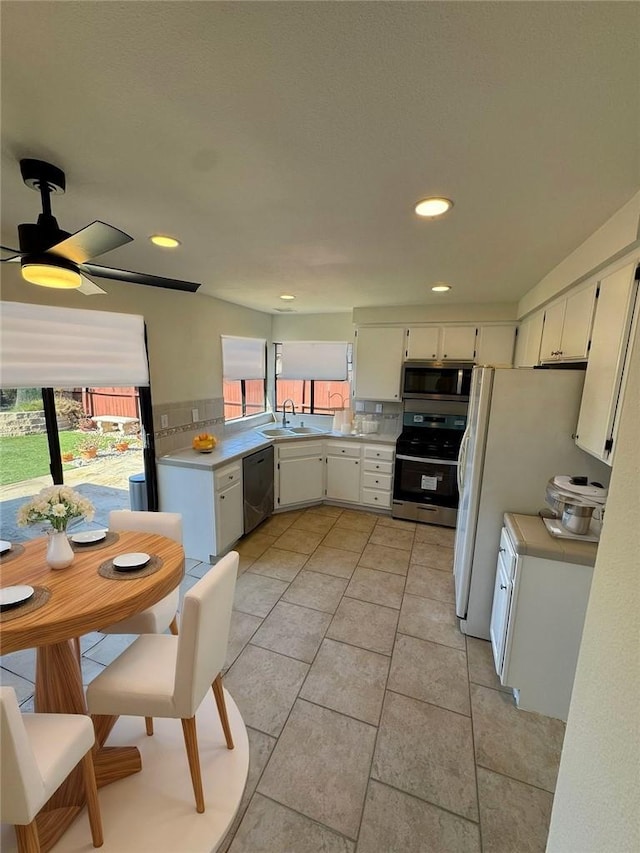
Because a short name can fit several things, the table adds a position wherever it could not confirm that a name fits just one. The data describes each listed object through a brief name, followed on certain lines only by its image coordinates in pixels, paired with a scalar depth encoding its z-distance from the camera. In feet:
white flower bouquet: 4.92
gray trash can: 10.25
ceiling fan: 4.18
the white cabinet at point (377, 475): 13.06
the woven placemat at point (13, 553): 5.33
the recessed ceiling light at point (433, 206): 4.91
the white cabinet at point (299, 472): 12.98
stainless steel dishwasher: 11.29
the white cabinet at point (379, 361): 13.47
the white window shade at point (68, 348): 6.89
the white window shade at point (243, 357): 13.58
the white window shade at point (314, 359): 15.70
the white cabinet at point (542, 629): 5.63
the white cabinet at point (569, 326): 6.29
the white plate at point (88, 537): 5.90
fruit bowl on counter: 10.65
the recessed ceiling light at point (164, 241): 6.52
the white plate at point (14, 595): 4.20
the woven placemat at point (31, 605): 4.08
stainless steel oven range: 12.11
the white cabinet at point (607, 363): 4.87
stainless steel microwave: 12.32
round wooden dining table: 4.03
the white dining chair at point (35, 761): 3.05
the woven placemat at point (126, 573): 4.99
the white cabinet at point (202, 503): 9.77
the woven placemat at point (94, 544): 5.80
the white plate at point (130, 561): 5.12
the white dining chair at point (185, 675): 4.23
